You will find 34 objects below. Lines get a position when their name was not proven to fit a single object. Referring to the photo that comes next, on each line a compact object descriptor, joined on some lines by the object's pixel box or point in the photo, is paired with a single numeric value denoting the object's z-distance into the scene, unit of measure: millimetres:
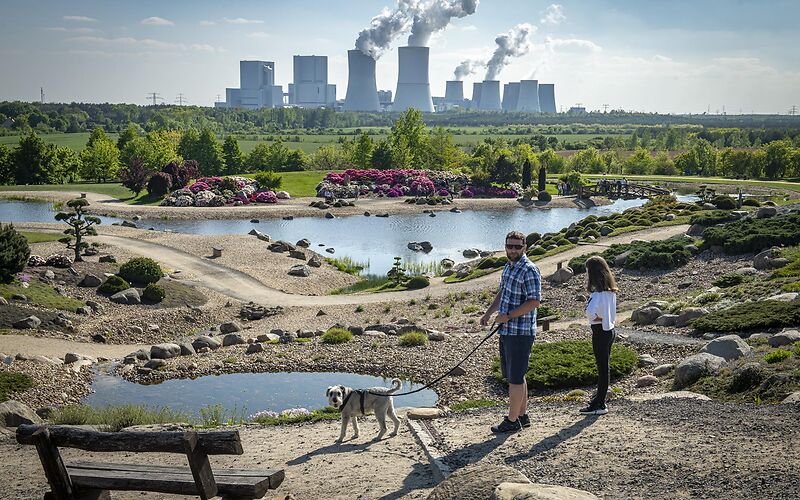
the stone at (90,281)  32281
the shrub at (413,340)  23156
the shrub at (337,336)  24125
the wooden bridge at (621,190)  81688
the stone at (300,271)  39250
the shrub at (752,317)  19250
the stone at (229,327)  27672
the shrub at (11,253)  29594
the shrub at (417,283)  35906
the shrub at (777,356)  15055
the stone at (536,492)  7621
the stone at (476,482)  8258
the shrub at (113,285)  31750
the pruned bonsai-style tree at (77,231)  36406
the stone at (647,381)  16656
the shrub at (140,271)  33219
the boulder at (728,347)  16797
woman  11500
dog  12047
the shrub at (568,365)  17328
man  10609
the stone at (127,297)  31078
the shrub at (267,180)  79062
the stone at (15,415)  15578
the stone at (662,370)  17203
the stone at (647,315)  23641
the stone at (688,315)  22406
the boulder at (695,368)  15438
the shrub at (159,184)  73438
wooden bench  8383
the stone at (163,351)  23375
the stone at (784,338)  16952
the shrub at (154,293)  31281
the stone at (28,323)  25750
